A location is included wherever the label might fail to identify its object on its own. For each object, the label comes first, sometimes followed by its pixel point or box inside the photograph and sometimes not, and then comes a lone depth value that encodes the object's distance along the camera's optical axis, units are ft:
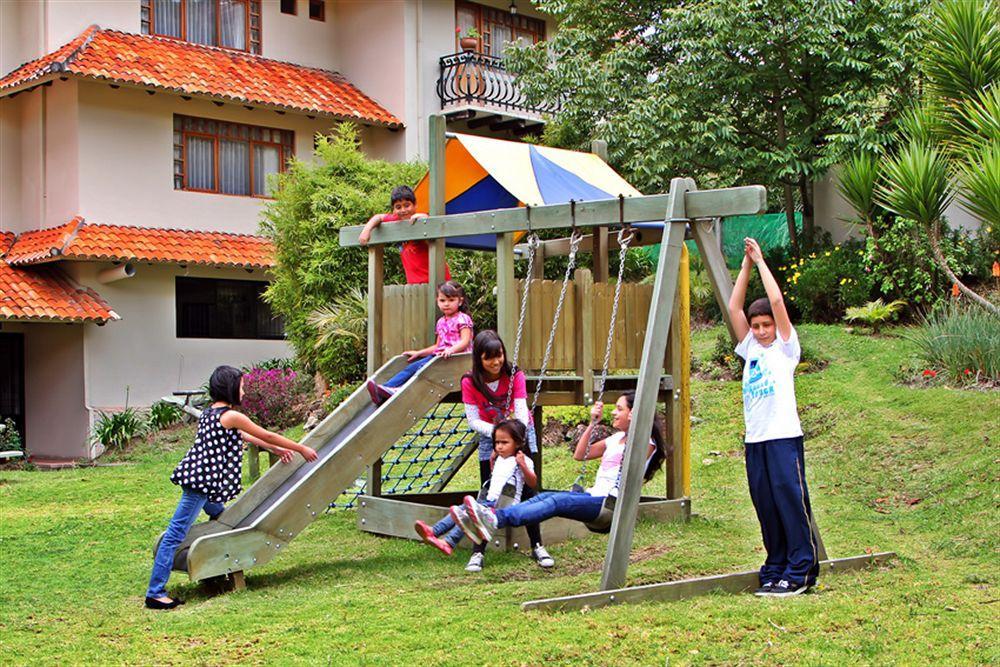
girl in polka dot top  27.22
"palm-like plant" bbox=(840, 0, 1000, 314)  37.91
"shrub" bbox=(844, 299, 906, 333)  60.70
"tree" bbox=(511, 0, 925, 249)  67.00
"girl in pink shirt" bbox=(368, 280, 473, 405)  33.04
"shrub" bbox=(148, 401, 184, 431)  72.74
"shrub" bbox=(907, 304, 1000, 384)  47.47
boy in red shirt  35.53
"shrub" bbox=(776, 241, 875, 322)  64.08
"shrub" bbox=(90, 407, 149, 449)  70.38
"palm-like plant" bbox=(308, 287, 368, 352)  64.44
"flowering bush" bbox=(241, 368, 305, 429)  65.05
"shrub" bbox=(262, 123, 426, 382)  66.28
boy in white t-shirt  24.58
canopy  34.73
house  72.64
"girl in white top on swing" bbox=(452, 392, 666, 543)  27.94
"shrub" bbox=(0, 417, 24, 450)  67.72
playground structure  26.94
